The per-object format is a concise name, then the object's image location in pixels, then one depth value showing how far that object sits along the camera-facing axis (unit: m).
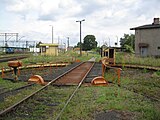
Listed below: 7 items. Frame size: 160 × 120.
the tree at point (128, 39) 50.93
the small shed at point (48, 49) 36.01
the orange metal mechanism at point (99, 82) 9.15
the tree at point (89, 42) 85.91
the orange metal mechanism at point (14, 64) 10.20
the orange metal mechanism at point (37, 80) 9.29
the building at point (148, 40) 30.24
